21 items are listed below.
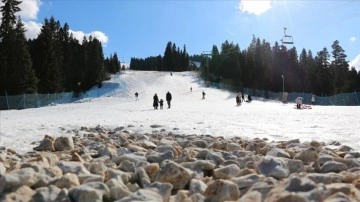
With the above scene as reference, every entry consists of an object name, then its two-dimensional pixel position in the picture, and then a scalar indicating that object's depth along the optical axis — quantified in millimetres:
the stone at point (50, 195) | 3729
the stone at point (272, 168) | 4723
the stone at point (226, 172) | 4812
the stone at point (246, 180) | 4160
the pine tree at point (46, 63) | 63688
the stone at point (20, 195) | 3715
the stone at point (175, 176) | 4527
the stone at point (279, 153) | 6234
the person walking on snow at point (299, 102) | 37025
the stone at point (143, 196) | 3572
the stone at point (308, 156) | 6047
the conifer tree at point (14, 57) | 53250
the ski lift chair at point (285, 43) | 59444
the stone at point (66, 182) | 4188
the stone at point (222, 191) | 3816
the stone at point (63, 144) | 8344
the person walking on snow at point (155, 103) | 35438
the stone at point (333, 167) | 5160
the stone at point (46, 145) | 8430
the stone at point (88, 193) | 3752
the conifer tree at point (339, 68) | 98875
